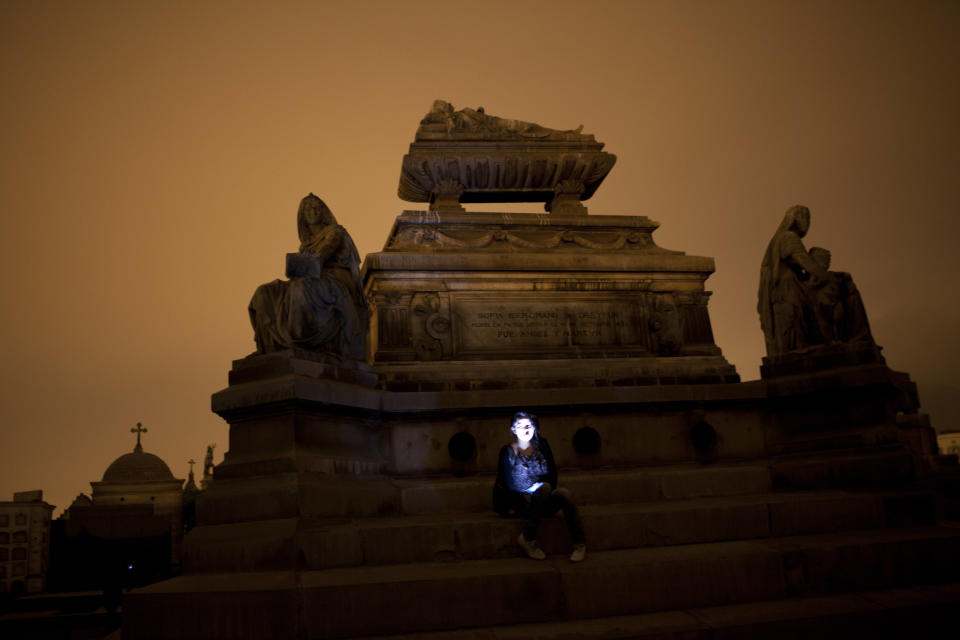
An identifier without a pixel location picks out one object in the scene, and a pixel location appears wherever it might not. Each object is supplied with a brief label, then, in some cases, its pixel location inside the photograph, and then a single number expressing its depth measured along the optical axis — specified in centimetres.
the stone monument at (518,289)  1081
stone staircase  590
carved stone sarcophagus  1273
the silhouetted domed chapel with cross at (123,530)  2171
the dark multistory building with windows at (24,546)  3030
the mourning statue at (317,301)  870
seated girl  680
